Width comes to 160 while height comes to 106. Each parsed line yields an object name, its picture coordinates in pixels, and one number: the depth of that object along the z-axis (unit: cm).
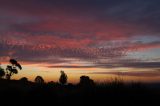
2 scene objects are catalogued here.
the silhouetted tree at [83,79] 3250
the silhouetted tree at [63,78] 4844
